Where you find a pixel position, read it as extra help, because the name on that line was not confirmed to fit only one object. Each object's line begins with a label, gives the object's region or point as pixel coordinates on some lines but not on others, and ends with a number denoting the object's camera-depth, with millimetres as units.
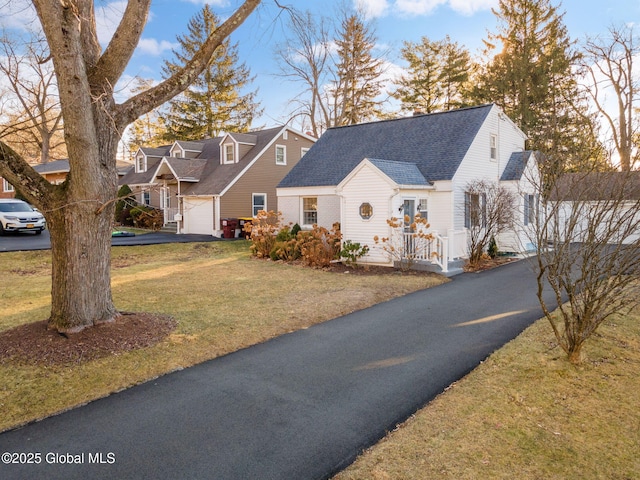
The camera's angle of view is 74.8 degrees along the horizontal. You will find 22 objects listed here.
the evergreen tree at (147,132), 42062
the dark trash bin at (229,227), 22438
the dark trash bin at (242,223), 22941
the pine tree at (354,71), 32375
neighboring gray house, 23375
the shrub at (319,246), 13984
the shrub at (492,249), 15648
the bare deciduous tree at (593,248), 4898
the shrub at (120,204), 26995
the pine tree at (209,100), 38156
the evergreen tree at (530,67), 29686
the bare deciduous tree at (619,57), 22703
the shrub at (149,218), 26156
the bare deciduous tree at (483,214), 14016
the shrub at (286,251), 15258
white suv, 20562
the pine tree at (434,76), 34344
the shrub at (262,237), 16391
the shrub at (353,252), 13784
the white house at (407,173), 13664
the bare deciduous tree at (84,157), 5879
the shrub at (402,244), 13078
